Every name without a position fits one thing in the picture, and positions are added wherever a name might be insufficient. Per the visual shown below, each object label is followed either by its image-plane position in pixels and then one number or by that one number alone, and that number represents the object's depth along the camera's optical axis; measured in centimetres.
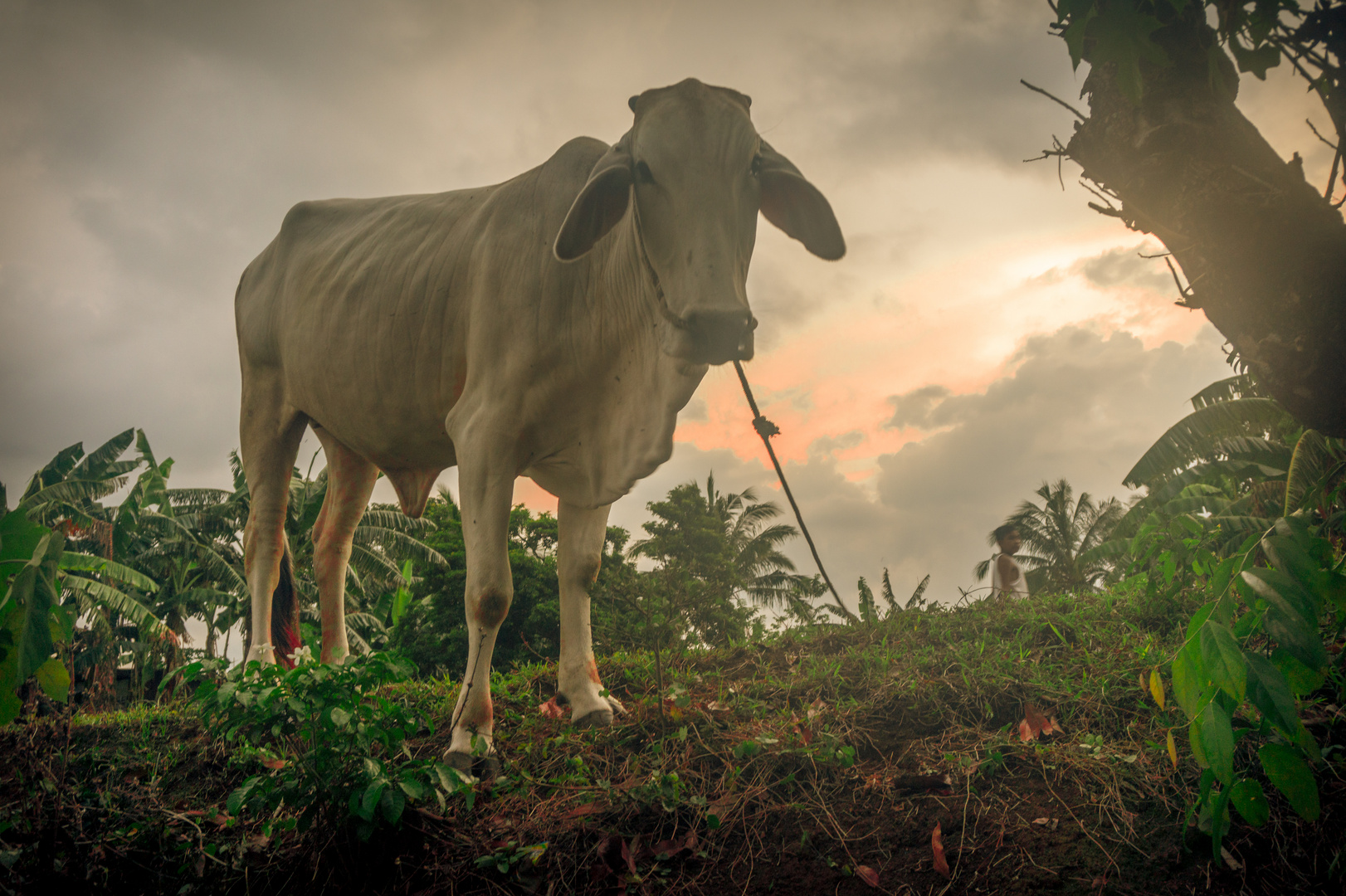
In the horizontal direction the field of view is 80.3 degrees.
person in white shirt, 781
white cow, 316
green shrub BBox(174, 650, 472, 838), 239
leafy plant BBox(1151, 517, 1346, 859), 153
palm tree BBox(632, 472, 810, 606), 2577
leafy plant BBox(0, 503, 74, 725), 183
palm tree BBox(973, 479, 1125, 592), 3234
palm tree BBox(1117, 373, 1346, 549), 1145
